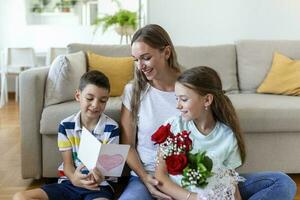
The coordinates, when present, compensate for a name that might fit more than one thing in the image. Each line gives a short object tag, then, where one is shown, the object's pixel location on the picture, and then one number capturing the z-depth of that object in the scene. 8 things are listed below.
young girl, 1.52
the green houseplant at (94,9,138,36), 4.22
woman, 1.61
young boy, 1.82
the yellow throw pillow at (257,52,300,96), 2.94
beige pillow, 2.49
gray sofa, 2.39
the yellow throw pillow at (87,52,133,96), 2.83
